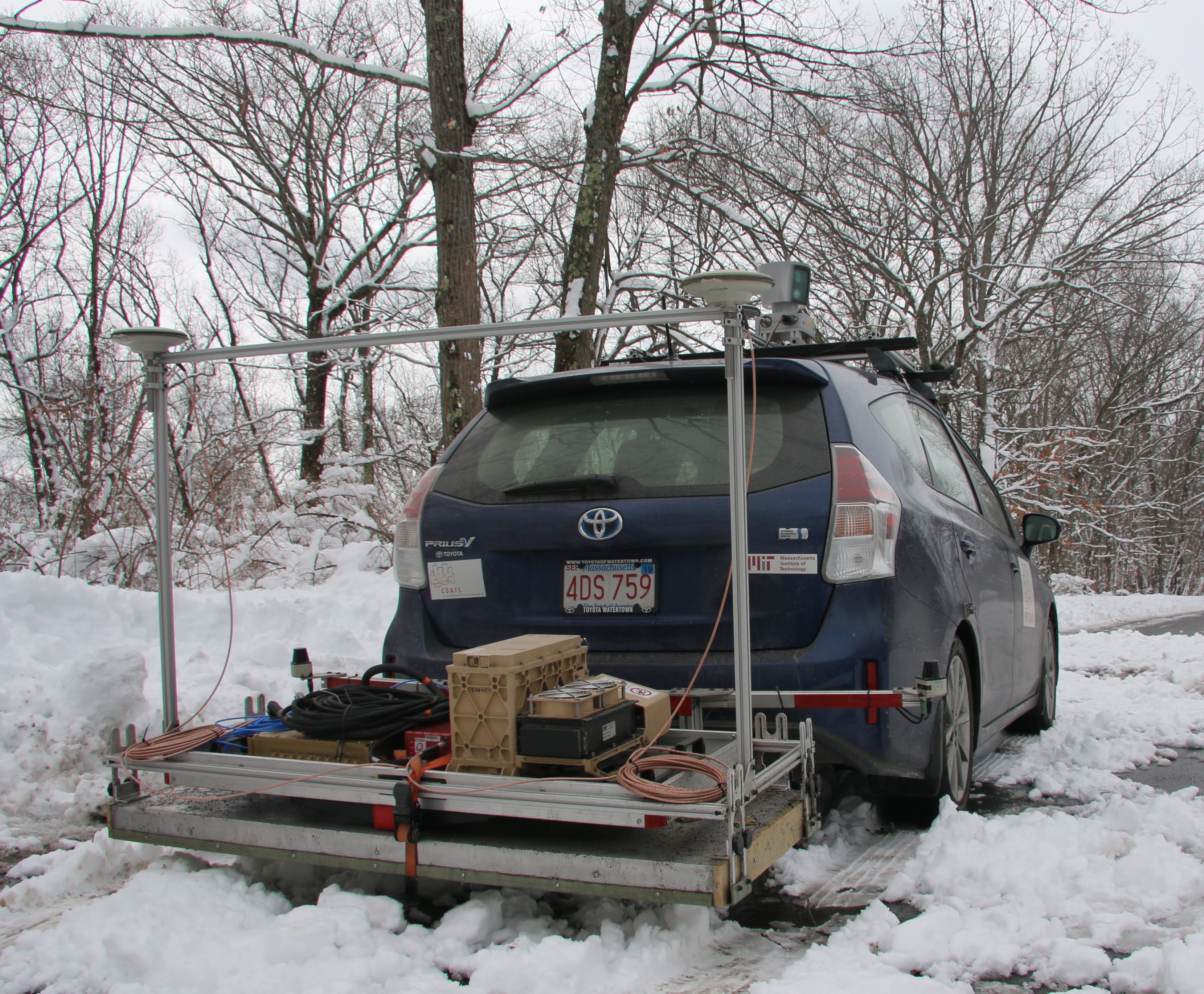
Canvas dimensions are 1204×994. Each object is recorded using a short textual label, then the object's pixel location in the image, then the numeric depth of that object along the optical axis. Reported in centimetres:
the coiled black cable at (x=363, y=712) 333
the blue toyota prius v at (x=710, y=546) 337
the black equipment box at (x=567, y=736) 284
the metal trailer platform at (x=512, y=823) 261
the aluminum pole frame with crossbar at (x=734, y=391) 280
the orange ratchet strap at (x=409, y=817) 282
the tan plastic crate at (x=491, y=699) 294
